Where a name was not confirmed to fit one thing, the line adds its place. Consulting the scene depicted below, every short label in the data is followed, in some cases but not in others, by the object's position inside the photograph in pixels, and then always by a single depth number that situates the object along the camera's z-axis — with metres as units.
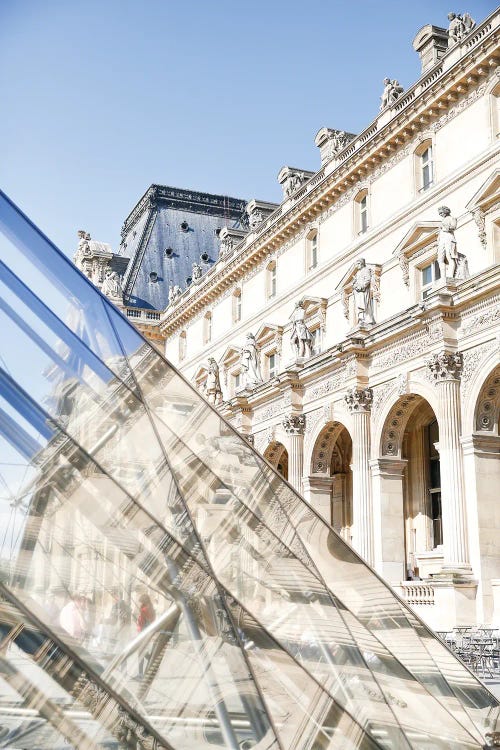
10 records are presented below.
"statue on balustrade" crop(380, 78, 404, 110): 28.58
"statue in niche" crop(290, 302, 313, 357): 29.91
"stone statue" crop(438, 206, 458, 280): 22.17
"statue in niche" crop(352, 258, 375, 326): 25.78
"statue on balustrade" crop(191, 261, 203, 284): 48.65
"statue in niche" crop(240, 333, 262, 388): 32.69
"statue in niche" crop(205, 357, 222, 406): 36.75
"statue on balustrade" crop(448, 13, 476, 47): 25.91
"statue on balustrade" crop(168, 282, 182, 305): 48.41
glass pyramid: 3.42
